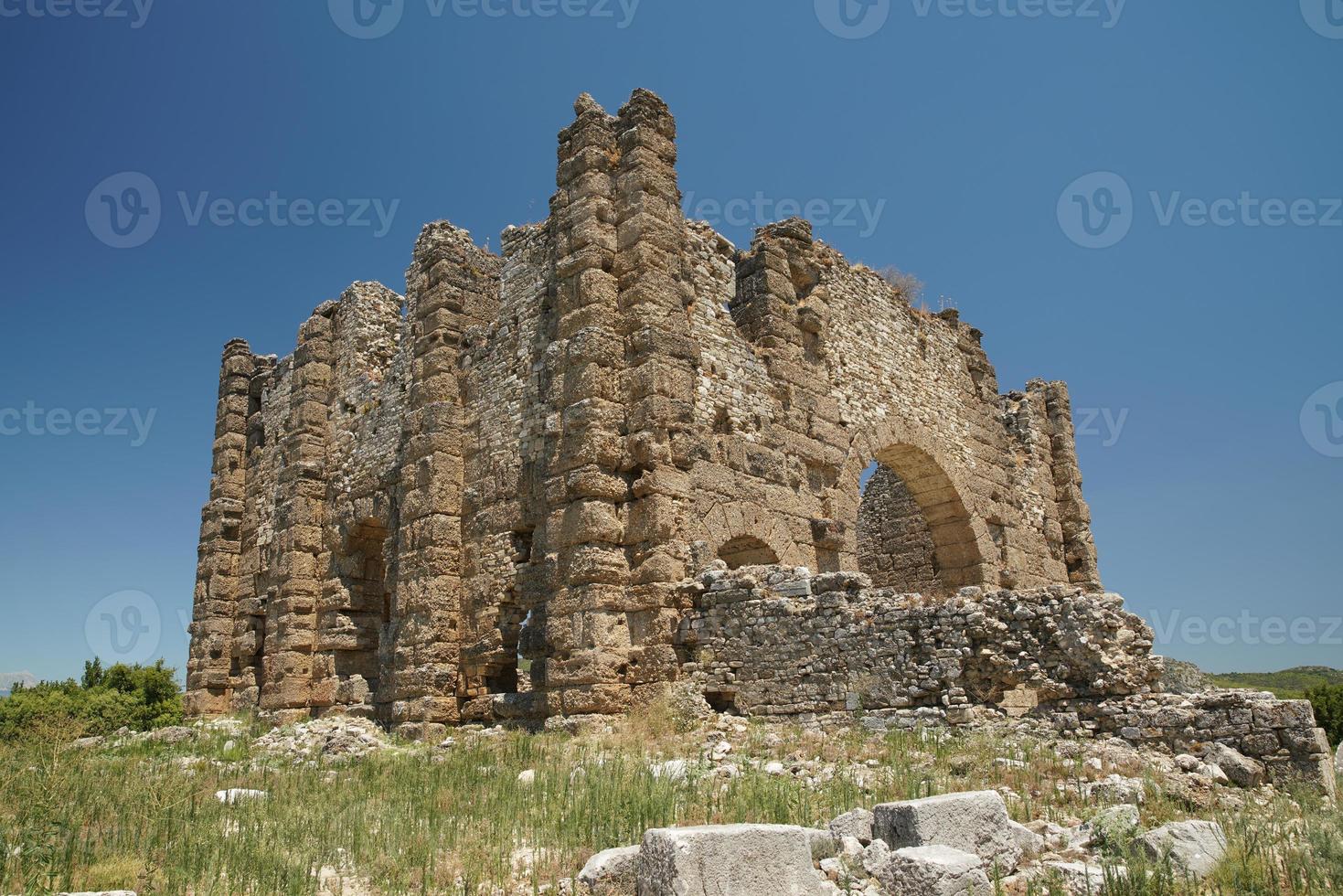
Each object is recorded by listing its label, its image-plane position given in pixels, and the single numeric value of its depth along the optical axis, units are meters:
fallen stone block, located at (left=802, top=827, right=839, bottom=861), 5.04
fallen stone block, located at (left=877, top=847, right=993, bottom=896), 4.39
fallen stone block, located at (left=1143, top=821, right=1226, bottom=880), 4.72
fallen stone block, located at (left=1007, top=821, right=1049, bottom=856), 5.18
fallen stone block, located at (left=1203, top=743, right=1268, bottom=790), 6.76
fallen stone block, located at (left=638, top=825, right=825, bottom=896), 4.23
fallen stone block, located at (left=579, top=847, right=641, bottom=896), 4.68
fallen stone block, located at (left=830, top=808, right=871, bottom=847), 5.26
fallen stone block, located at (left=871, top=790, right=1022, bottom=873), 4.90
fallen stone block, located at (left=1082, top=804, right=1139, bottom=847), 4.94
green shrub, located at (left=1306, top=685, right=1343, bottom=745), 16.91
